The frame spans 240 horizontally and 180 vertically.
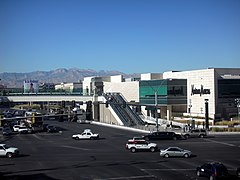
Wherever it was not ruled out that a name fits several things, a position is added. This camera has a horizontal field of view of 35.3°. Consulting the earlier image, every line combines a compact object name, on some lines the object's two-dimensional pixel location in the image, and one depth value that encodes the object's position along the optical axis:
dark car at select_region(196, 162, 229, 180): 24.67
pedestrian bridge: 81.96
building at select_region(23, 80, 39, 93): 135.05
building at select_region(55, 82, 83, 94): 176.65
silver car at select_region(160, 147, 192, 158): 34.97
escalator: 73.64
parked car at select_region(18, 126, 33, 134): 63.47
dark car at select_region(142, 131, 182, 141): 49.69
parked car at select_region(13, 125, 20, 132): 66.06
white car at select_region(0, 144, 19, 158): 36.06
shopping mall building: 75.81
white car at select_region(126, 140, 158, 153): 39.31
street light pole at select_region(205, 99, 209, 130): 62.94
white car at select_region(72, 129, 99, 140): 52.49
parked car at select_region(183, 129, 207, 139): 53.50
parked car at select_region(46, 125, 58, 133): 64.88
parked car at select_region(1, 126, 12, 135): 60.97
